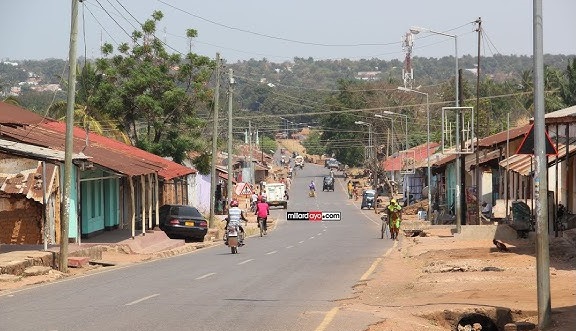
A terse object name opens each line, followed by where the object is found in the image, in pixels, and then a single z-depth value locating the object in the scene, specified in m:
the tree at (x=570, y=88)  94.44
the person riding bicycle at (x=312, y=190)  104.00
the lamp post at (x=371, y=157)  107.22
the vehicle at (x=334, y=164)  158.25
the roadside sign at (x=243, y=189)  75.64
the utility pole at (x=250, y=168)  99.29
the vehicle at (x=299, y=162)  170.62
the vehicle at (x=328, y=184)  116.92
